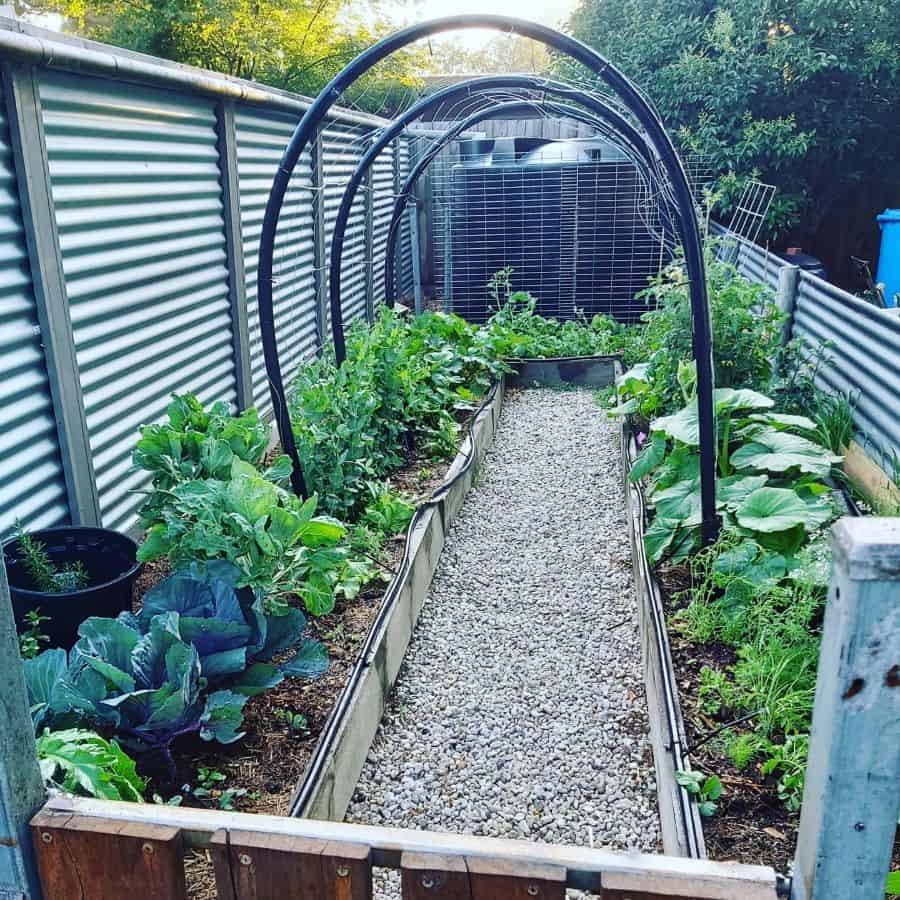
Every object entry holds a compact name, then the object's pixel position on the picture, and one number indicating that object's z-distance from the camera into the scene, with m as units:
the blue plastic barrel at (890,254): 8.28
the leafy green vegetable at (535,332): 7.36
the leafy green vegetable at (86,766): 1.57
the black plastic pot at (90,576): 2.51
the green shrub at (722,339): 4.31
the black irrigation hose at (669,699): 1.93
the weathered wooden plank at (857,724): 0.86
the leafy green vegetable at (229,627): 2.22
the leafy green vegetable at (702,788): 2.01
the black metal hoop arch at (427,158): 5.34
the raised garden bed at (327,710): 2.15
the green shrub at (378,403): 3.83
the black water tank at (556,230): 8.07
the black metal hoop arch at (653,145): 2.97
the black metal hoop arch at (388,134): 4.61
